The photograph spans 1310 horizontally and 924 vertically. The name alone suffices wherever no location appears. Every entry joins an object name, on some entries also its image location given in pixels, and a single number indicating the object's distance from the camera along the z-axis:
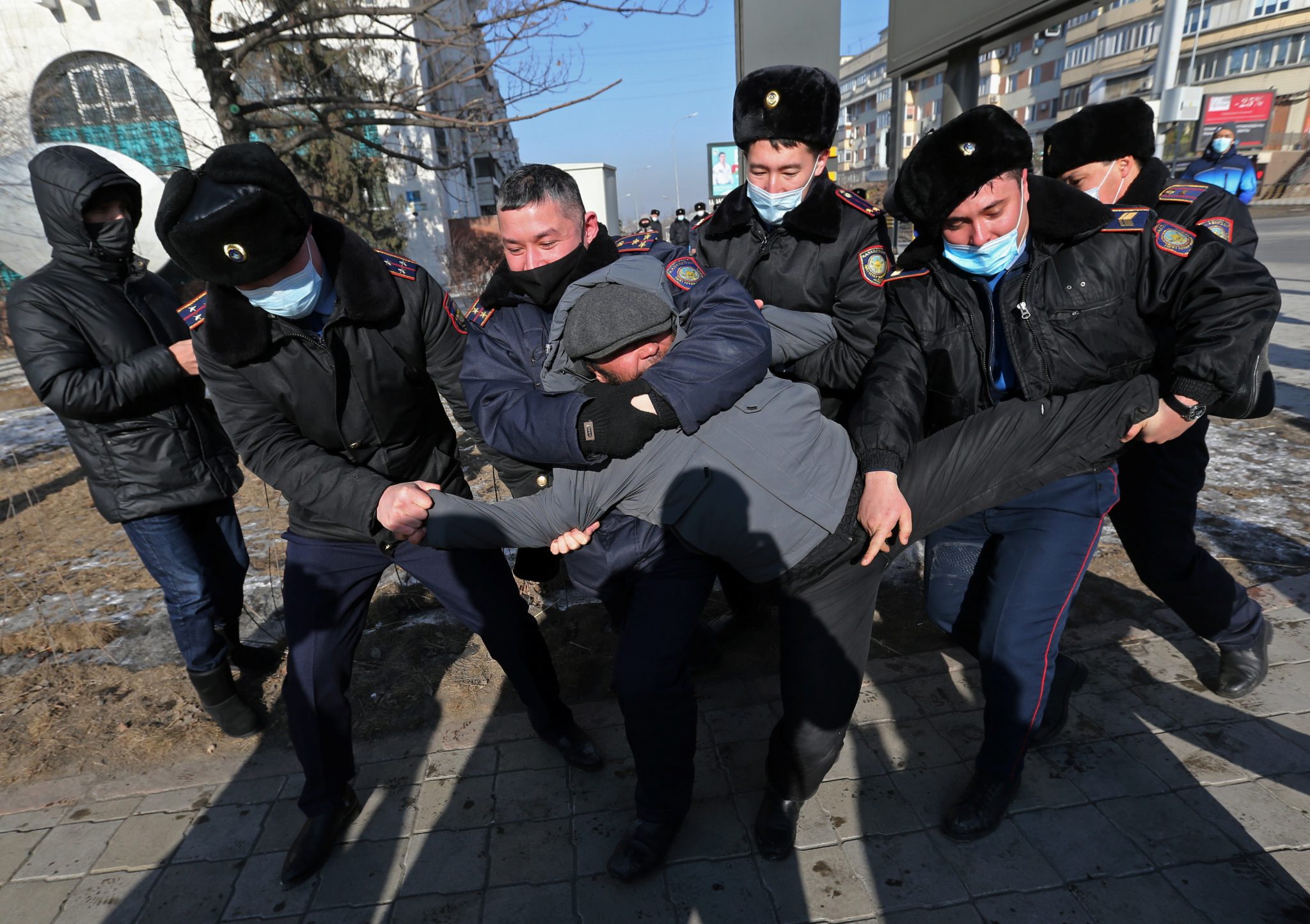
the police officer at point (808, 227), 2.50
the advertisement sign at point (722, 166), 16.33
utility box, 22.22
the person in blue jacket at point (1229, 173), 4.64
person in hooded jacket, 2.58
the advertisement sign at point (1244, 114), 37.03
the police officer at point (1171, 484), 2.55
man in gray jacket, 1.97
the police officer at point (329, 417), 2.02
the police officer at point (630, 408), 1.89
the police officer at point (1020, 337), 1.97
